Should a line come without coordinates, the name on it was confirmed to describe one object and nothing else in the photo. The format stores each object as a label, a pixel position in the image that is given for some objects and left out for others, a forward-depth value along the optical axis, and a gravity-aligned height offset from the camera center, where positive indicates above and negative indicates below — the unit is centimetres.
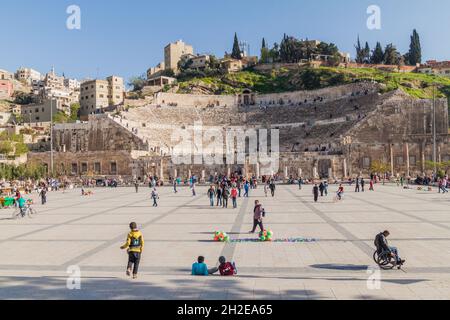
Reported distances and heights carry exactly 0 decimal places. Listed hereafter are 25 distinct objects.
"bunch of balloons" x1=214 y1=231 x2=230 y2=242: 1414 -255
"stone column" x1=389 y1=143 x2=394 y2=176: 5363 +56
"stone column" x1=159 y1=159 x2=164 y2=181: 5747 -110
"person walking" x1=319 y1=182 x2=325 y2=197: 3155 -207
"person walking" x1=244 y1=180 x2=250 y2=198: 3231 -197
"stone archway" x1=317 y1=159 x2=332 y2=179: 5628 -90
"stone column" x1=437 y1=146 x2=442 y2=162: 5544 +48
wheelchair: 1012 -247
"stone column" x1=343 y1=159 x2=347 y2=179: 5562 -99
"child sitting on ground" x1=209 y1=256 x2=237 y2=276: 966 -249
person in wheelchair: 1012 -215
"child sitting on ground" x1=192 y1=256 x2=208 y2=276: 970 -249
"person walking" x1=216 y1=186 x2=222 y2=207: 2609 -203
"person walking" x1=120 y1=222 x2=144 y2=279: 931 -190
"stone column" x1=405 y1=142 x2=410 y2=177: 5252 +1
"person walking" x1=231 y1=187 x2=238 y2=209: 2445 -195
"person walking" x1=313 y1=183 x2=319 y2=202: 2714 -205
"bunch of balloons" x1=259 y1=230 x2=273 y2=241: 1411 -252
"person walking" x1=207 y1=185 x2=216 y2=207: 2555 -195
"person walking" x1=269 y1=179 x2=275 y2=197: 3204 -198
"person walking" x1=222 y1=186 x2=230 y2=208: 2491 -203
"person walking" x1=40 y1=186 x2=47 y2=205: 2894 -215
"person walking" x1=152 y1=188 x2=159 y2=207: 2600 -206
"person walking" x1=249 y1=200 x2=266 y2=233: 1521 -190
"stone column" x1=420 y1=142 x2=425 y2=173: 5410 +50
